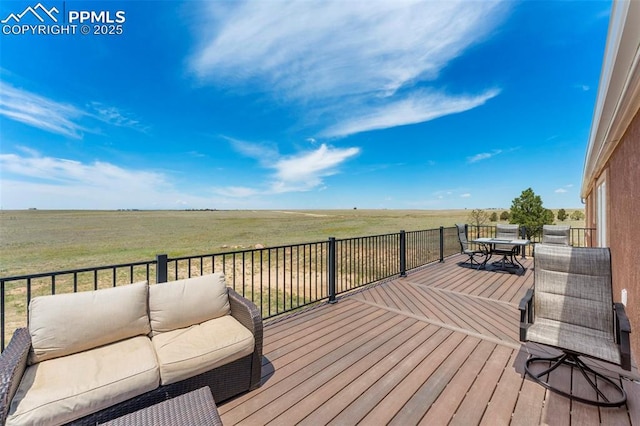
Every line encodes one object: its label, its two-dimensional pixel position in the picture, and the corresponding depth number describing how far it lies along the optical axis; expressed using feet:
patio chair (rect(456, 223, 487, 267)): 22.29
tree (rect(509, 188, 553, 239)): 40.55
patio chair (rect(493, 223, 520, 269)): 20.25
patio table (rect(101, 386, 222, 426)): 3.63
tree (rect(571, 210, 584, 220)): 94.17
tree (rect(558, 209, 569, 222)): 78.79
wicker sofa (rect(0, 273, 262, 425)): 4.39
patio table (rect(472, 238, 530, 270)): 19.02
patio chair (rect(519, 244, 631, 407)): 6.25
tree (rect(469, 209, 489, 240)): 73.82
